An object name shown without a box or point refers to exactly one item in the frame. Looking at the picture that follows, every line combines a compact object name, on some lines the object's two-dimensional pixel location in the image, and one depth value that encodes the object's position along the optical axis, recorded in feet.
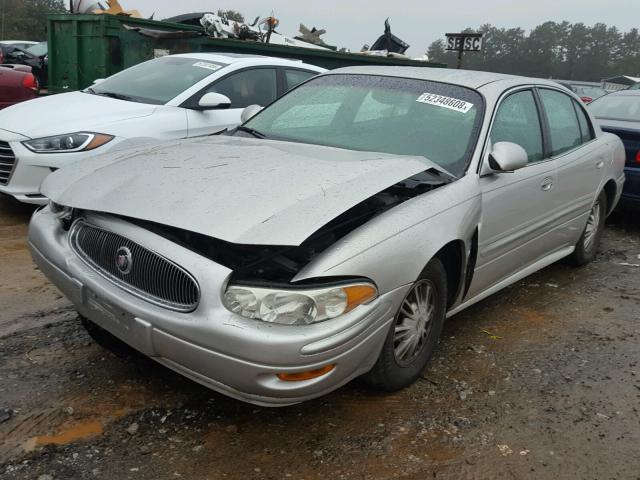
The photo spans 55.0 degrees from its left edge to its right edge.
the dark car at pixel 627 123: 20.57
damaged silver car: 7.67
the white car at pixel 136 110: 16.69
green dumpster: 27.66
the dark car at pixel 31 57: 47.32
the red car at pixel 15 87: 23.52
